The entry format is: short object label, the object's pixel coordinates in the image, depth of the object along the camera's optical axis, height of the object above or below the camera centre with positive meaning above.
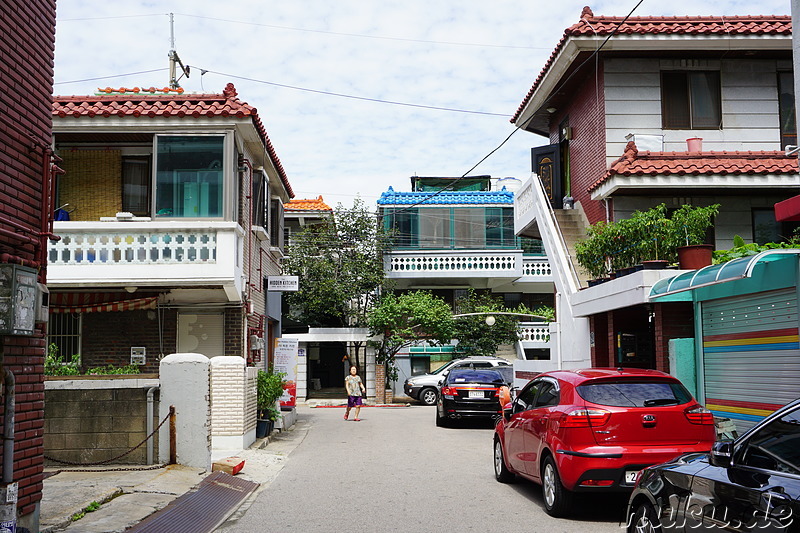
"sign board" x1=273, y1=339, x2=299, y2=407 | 20.12 -0.50
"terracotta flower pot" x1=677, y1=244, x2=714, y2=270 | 13.80 +1.28
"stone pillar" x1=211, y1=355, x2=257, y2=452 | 14.82 -1.24
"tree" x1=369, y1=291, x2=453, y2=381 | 31.31 +0.48
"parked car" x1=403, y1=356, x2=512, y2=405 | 30.97 -1.95
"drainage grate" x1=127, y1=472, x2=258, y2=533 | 8.61 -2.03
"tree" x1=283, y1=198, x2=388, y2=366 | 32.50 +2.77
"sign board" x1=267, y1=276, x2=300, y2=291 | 20.45 +1.34
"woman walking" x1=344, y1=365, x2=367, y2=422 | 23.36 -1.59
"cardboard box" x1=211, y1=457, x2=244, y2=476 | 12.21 -1.96
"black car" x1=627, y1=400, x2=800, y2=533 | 4.58 -0.96
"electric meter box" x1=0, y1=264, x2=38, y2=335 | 6.96 +0.36
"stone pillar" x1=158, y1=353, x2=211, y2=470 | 12.18 -1.02
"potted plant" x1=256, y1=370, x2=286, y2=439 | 17.05 -1.38
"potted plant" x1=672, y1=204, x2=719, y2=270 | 15.42 +2.04
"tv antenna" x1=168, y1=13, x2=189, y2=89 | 22.97 +7.86
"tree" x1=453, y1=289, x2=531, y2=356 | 33.12 +0.02
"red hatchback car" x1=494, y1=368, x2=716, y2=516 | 8.54 -1.06
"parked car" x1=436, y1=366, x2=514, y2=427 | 20.80 -1.65
